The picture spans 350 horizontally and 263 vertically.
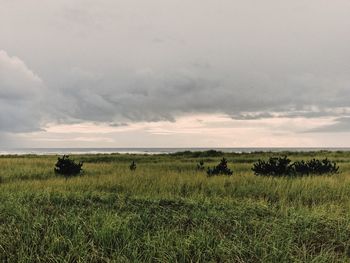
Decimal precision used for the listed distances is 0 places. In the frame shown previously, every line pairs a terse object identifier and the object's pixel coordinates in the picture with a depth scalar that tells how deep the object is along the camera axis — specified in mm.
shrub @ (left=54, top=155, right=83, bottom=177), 18562
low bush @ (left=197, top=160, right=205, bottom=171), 21309
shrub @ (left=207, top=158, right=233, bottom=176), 17578
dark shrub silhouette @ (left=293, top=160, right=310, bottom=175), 18209
